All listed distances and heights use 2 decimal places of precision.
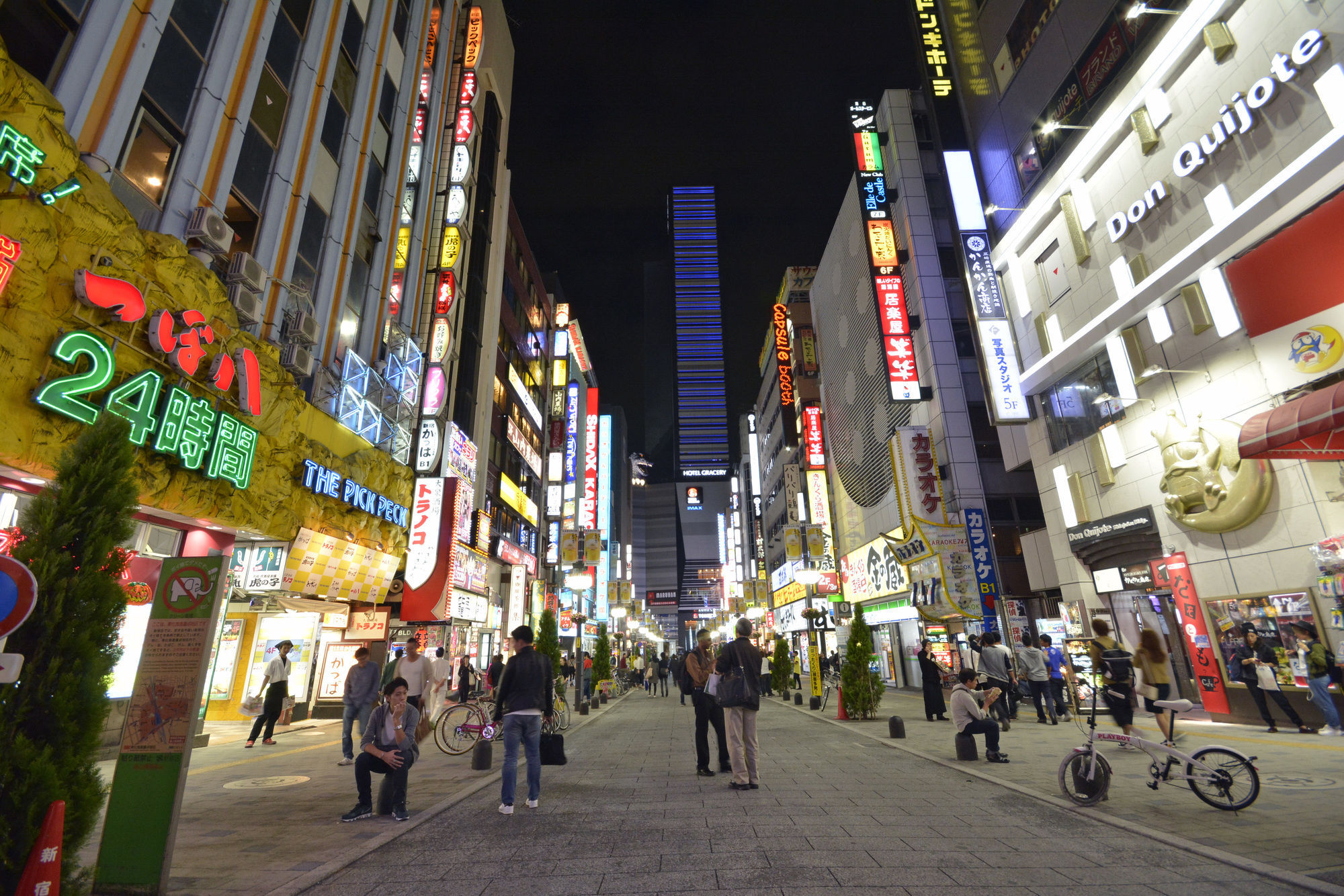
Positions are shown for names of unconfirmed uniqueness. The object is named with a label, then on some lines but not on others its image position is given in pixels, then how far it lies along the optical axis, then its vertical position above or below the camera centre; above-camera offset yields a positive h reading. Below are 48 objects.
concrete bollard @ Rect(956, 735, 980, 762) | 9.89 -1.43
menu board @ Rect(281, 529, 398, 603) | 14.84 +2.46
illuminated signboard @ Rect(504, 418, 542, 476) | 39.81 +14.14
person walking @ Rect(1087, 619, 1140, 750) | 8.92 -0.41
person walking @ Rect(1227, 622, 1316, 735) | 11.23 -0.36
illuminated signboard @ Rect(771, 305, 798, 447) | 47.47 +20.52
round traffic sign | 3.28 +0.41
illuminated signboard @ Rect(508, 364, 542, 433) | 41.47 +17.76
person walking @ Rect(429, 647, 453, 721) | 12.48 -0.30
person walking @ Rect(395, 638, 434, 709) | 11.59 -0.13
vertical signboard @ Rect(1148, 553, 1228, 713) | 13.66 +0.42
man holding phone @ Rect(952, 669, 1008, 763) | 9.64 -0.92
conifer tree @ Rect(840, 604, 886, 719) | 16.84 -0.56
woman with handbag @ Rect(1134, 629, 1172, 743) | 9.13 -0.25
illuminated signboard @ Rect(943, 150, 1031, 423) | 19.59 +10.29
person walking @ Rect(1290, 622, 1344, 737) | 10.47 -0.51
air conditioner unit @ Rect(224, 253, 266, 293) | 12.57 +7.63
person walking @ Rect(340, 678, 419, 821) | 6.86 -0.90
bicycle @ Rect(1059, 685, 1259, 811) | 6.34 -1.23
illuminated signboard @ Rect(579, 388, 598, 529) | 54.25 +14.14
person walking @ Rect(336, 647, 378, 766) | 10.70 -0.43
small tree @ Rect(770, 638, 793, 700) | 25.58 -0.31
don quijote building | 11.11 +7.20
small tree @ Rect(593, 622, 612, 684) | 27.55 +0.09
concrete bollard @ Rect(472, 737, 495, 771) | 10.02 -1.37
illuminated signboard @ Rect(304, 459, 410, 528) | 15.23 +4.45
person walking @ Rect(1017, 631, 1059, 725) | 14.47 -0.45
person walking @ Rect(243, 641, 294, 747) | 12.86 -0.40
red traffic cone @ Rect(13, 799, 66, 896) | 3.54 -1.00
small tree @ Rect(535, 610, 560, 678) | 14.67 +0.60
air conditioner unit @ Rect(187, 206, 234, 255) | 11.51 +7.80
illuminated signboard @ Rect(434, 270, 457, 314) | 23.66 +13.40
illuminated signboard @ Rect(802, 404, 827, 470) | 42.84 +14.28
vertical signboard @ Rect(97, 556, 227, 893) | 4.61 -0.43
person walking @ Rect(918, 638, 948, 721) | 16.66 -0.83
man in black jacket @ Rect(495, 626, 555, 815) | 7.29 -0.42
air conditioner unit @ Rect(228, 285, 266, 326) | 12.57 +7.01
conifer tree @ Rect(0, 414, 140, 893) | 3.63 +0.15
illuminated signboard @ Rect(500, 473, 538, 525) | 37.50 +10.02
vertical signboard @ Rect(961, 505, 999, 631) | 22.25 +3.28
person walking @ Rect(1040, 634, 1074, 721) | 15.75 -0.61
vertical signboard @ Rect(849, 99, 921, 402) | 26.00 +13.44
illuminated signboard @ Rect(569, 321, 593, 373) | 72.19 +36.44
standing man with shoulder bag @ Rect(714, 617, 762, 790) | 8.16 -0.72
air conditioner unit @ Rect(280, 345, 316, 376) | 14.53 +6.84
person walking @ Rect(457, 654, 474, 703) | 21.59 -0.54
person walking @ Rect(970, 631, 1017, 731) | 12.66 -0.22
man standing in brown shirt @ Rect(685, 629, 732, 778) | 9.44 -0.75
